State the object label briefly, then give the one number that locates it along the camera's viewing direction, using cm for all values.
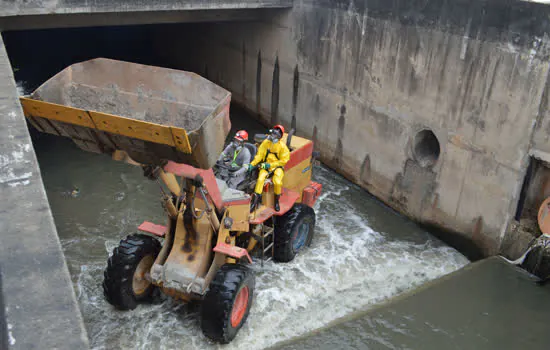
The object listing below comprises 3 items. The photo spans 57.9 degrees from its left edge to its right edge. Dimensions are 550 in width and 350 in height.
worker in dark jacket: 706
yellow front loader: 475
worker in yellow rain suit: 719
